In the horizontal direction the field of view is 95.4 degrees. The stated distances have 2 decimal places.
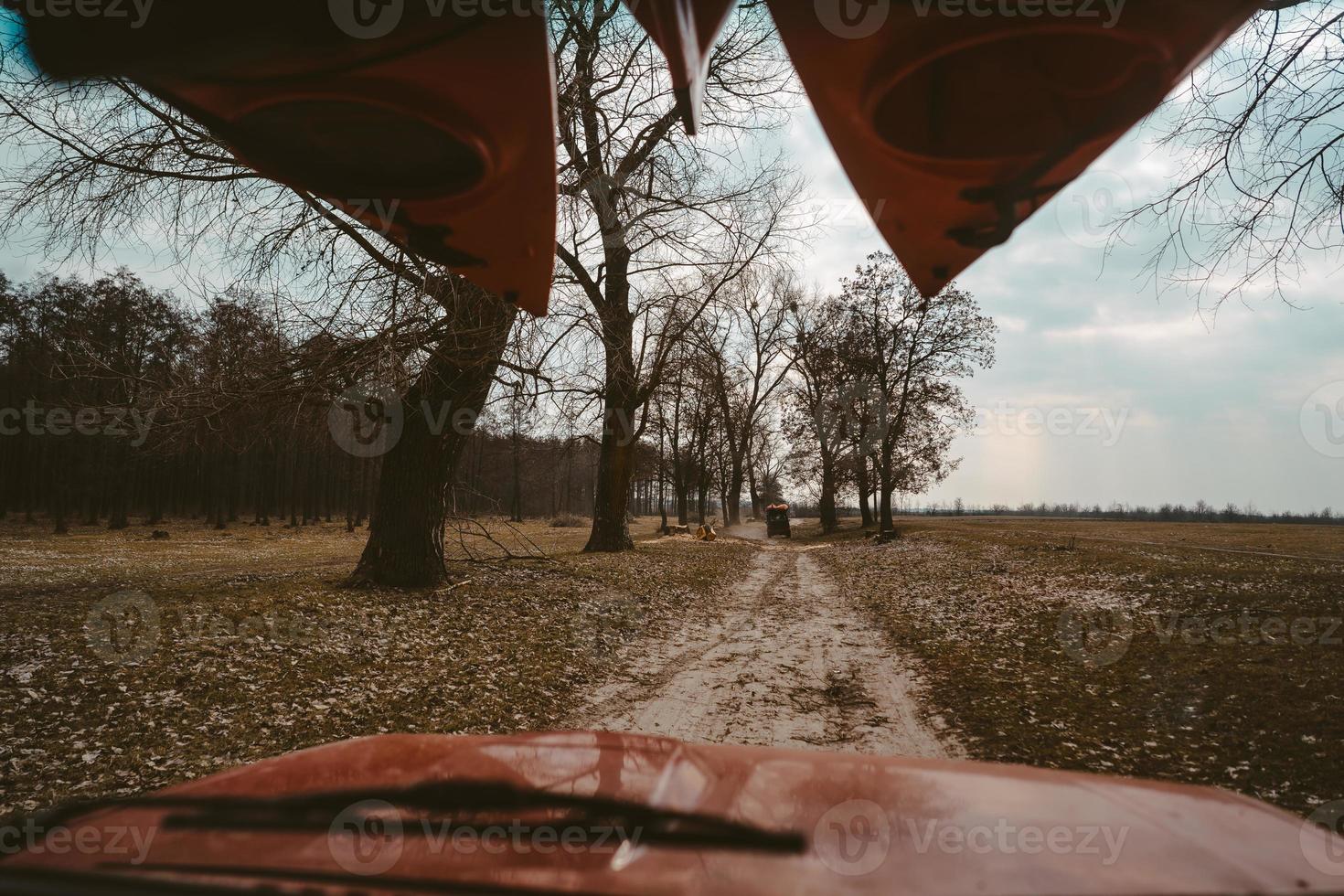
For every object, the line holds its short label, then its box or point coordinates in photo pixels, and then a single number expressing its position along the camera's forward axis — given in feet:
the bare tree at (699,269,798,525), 62.92
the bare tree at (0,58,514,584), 25.55
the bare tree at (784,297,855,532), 93.86
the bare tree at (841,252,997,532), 87.04
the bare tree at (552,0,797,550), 28.81
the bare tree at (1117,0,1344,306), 21.52
